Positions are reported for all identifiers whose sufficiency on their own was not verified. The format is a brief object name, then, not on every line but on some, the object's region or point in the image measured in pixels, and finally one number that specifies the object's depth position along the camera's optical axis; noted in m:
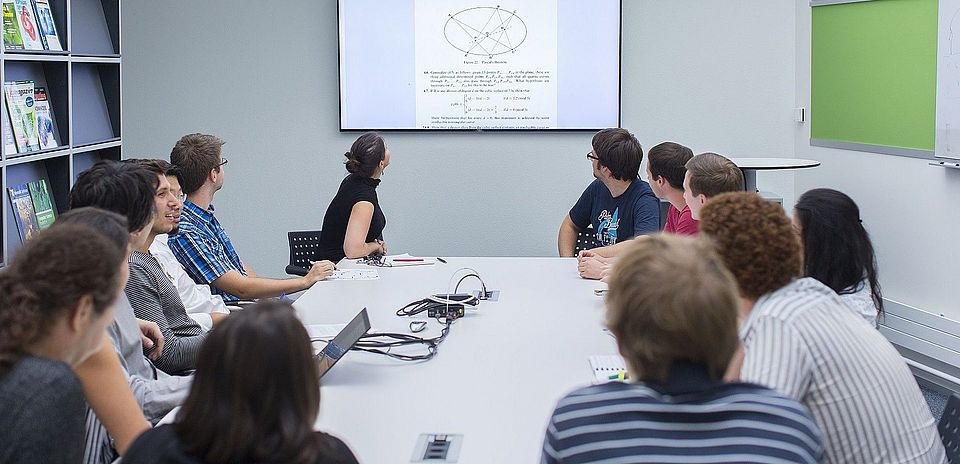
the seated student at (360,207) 4.58
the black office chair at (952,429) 2.08
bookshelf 3.83
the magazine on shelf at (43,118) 4.02
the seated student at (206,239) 3.80
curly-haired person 1.84
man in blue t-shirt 4.56
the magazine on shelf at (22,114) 3.79
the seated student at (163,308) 2.88
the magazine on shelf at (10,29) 3.73
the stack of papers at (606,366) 2.54
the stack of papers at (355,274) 4.07
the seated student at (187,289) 3.33
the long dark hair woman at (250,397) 1.30
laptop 2.53
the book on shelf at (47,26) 4.05
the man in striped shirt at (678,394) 1.41
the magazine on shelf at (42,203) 4.01
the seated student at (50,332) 1.51
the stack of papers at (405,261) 4.40
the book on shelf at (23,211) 3.82
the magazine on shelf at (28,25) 3.85
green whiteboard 4.71
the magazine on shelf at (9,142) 3.71
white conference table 2.14
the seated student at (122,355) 1.95
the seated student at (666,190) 3.98
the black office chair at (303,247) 5.18
